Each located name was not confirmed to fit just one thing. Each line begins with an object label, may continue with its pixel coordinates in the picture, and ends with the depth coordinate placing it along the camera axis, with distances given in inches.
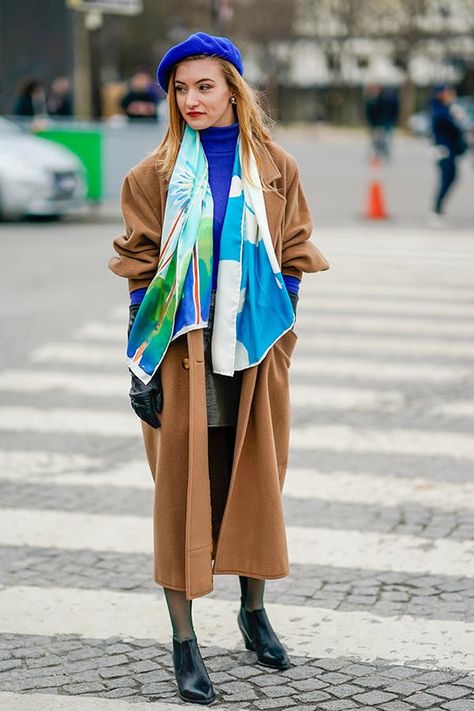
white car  662.5
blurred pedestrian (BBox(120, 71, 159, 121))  826.2
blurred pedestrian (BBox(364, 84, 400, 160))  1277.1
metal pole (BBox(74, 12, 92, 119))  973.8
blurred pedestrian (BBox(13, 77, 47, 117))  826.2
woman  157.1
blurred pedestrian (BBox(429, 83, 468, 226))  674.8
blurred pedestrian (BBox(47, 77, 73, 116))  882.8
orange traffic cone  702.5
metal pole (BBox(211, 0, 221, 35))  1004.6
